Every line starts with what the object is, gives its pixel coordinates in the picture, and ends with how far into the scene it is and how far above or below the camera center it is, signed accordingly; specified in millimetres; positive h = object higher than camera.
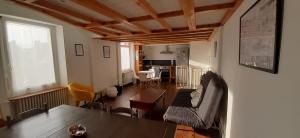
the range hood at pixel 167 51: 8086 +376
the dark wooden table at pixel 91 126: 1349 -715
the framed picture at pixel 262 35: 788 +142
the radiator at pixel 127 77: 6422 -893
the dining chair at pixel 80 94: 3334 -818
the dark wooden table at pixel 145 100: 2988 -931
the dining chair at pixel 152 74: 6514 -764
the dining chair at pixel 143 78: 5959 -843
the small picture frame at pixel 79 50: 3805 +262
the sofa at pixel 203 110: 2074 -932
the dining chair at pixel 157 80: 6591 -1072
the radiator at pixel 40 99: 2625 -819
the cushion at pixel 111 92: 4824 -1135
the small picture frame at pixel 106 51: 5023 +265
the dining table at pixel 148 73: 6275 -693
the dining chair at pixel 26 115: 1536 -679
